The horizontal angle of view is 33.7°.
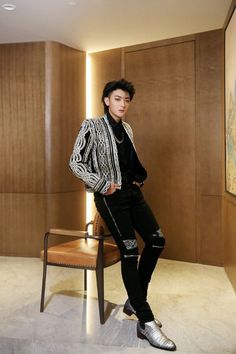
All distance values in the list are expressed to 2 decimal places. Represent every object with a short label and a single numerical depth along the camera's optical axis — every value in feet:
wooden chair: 8.54
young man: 7.63
